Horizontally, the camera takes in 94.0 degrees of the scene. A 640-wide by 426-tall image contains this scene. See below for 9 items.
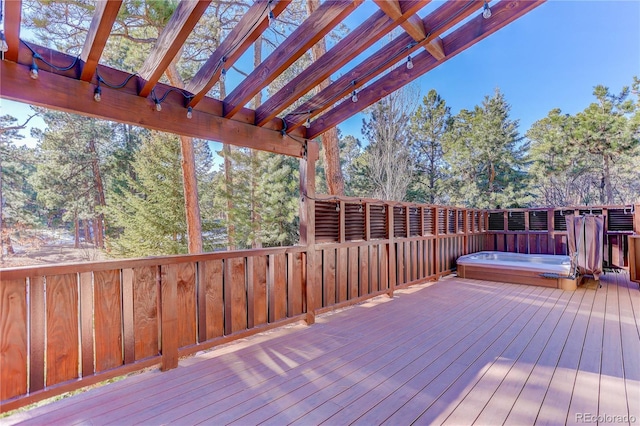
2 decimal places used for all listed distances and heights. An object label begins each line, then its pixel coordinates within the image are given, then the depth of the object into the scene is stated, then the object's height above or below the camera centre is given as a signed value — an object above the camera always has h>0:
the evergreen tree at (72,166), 12.75 +2.49
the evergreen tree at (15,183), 11.67 +1.74
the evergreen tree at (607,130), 11.25 +3.21
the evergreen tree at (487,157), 14.35 +2.81
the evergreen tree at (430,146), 14.80 +3.60
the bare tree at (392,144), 10.34 +2.59
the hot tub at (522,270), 5.48 -1.10
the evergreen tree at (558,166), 13.02 +2.15
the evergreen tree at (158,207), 10.77 +0.49
